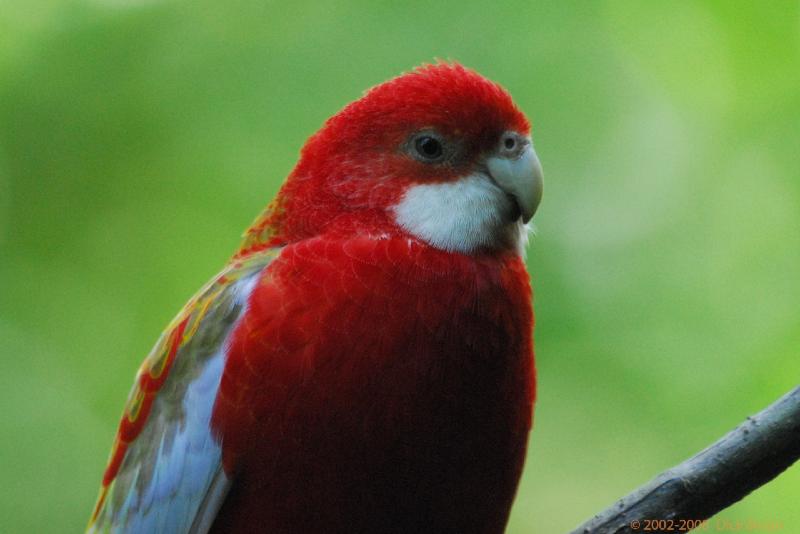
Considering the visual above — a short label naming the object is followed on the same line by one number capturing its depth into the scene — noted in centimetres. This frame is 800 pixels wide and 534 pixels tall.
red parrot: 661
